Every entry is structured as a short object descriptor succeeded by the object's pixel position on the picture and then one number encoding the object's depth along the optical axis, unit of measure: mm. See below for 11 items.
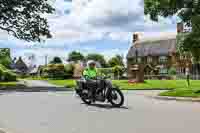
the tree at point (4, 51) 37406
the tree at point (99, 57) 101917
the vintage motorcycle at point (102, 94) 10905
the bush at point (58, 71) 62627
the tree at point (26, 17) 28483
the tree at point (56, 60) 104817
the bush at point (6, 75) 44864
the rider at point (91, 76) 11337
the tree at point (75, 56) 109327
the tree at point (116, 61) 91209
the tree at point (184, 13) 15745
